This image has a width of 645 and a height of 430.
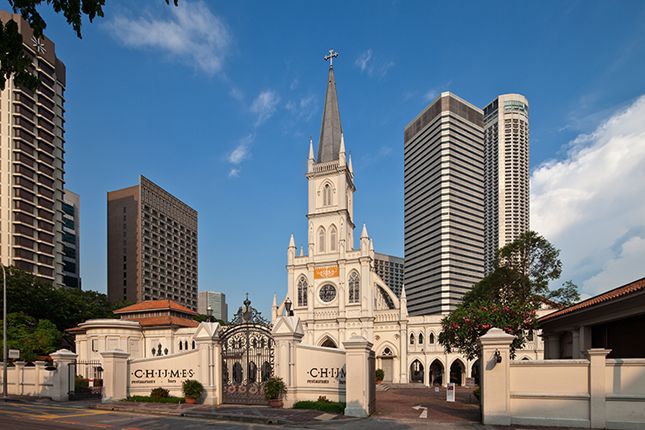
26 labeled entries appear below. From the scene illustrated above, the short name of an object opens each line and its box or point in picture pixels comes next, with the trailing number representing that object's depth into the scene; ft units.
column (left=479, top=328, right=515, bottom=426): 49.90
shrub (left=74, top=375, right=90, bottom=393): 91.26
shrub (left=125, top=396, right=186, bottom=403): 70.69
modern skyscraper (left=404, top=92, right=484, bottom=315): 412.77
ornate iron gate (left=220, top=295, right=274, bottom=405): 69.77
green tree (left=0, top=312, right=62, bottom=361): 121.29
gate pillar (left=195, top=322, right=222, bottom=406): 69.26
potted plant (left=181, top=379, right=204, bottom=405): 68.49
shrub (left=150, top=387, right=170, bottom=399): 71.92
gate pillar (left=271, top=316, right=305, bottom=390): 65.46
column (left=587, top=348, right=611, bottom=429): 46.29
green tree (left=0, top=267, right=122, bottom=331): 170.50
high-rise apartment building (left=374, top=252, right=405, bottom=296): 638.53
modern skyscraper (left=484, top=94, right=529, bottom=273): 545.85
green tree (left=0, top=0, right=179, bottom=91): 23.18
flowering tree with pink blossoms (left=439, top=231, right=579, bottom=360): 125.29
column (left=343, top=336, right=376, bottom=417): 57.29
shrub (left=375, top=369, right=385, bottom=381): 152.48
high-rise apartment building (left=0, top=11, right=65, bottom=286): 227.40
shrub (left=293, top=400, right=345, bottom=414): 59.93
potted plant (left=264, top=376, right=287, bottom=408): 64.34
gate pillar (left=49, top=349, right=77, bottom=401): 78.69
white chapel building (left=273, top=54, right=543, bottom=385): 180.86
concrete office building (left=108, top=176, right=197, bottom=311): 361.88
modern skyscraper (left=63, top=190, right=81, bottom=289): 306.70
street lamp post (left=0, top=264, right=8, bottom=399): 81.87
